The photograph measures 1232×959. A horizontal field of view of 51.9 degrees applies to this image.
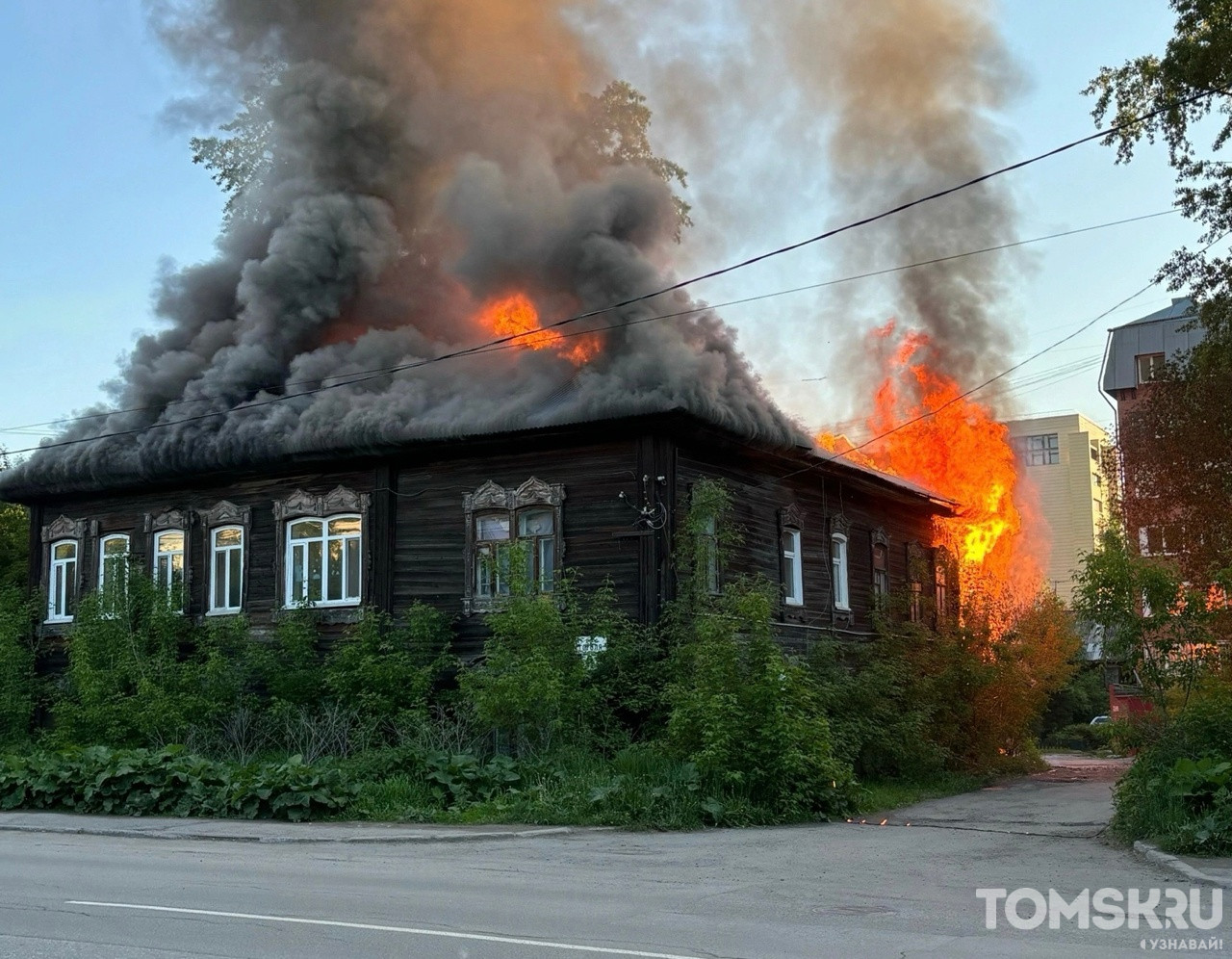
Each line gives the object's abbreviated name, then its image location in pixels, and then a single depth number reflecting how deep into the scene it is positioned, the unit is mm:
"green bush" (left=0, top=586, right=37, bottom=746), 25734
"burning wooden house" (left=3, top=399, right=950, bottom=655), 21453
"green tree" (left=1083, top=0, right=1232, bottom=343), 18062
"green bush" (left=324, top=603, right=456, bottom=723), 21203
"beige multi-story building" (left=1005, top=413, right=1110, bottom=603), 69312
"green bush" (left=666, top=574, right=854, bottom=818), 16188
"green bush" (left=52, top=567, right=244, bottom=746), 22188
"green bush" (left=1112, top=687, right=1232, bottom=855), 12070
